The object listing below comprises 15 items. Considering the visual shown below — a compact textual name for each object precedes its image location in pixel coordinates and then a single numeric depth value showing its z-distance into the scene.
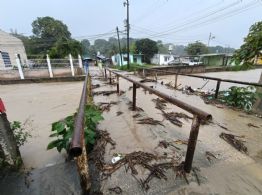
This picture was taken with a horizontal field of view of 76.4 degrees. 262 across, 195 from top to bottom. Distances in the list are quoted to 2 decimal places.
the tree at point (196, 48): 46.62
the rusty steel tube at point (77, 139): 0.96
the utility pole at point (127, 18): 22.97
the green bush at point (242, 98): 4.58
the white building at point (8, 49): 15.08
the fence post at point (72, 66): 12.05
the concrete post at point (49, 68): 11.62
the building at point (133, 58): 40.50
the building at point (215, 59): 32.31
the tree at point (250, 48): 3.91
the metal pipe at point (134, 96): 3.87
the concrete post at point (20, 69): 10.71
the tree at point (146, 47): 42.40
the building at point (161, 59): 43.81
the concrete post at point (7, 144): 1.99
